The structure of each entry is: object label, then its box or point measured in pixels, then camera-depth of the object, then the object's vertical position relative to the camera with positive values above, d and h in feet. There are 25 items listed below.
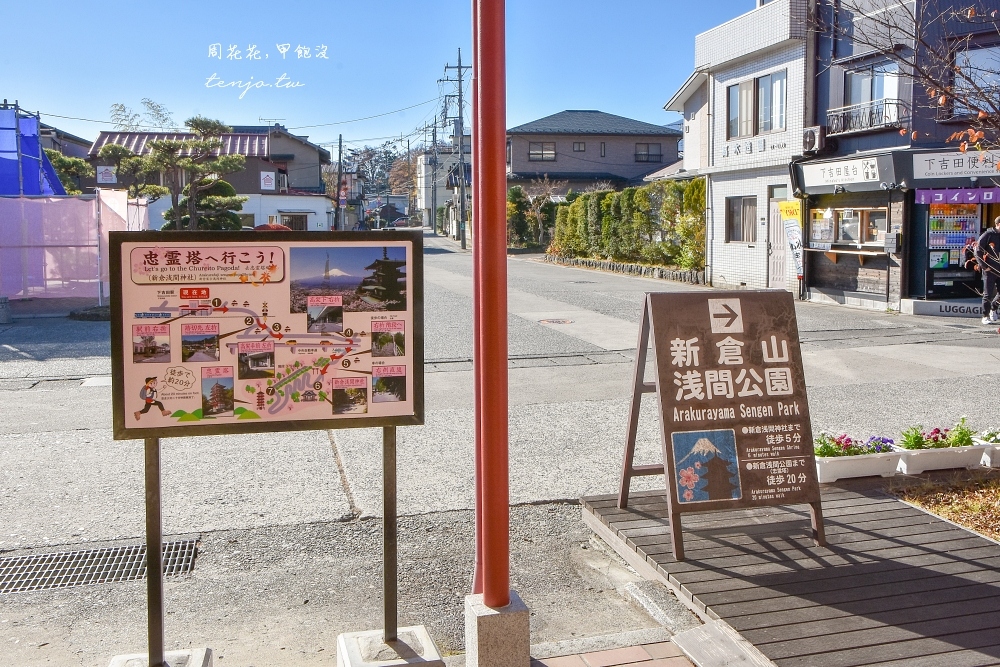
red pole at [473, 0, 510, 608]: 10.52 -0.25
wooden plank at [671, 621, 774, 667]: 11.46 -4.87
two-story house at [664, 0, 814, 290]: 66.28 +11.16
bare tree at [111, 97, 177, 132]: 85.56 +16.10
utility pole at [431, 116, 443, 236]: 238.27 +30.15
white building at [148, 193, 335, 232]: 143.84 +10.82
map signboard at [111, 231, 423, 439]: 10.80 -0.68
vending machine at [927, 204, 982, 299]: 53.57 +1.63
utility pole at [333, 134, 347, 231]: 179.32 +19.58
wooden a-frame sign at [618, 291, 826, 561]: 14.83 -2.16
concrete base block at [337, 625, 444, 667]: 10.91 -4.63
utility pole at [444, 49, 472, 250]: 170.87 +30.10
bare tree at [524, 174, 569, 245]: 146.76 +13.87
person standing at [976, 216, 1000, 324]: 47.18 -0.55
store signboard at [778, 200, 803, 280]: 65.82 +3.54
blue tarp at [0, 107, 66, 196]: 68.54 +9.47
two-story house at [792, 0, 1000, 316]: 52.03 +5.20
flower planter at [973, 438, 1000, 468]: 19.17 -3.87
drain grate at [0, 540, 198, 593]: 14.85 -4.97
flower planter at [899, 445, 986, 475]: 18.86 -3.90
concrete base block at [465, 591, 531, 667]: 10.89 -4.36
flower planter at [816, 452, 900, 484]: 18.44 -3.96
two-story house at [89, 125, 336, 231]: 138.82 +15.50
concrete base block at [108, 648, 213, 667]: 10.73 -4.61
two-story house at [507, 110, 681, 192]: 170.30 +23.72
